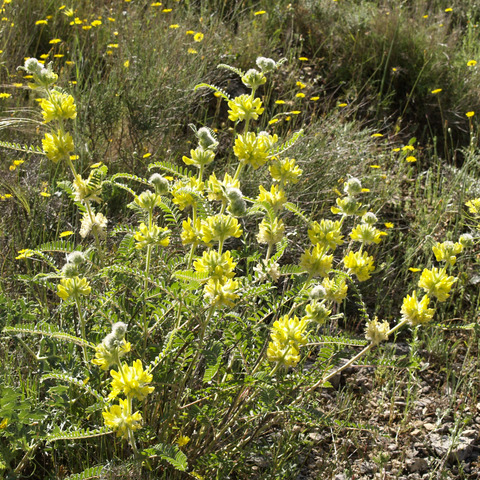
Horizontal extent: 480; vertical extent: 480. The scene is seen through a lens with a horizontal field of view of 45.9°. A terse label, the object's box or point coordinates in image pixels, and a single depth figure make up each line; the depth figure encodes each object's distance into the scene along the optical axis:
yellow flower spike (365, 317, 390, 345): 1.51
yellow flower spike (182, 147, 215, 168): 1.54
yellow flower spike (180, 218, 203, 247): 1.53
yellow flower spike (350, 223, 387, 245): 1.59
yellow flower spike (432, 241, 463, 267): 1.57
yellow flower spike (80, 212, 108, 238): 1.65
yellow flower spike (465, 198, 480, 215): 1.99
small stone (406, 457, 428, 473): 1.99
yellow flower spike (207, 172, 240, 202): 1.47
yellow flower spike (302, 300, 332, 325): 1.42
